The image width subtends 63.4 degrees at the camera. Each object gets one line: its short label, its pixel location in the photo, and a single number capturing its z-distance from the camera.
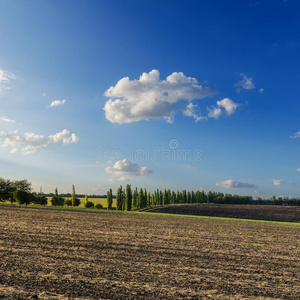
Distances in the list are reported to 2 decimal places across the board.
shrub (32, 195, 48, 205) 91.50
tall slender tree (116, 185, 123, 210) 78.88
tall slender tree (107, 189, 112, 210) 82.11
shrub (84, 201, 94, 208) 89.31
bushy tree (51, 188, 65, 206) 89.75
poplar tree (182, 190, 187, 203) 127.25
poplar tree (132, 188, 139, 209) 87.50
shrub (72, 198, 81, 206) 94.12
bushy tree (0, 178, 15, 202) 97.74
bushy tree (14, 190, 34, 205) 84.88
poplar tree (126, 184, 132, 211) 79.44
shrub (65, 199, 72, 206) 93.57
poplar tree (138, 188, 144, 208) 87.31
